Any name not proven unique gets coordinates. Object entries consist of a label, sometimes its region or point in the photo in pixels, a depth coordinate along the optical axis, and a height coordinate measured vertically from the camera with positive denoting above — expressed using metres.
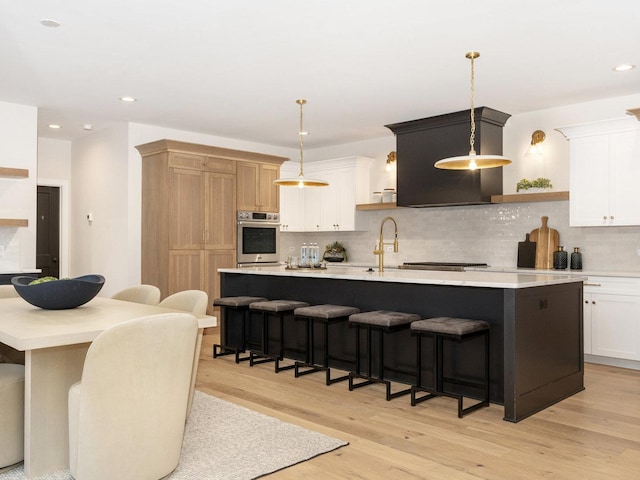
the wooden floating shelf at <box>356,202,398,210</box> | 7.44 +0.43
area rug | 2.75 -1.14
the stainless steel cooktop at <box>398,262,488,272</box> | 6.42 -0.32
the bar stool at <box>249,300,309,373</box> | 5.00 -0.77
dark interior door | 8.23 +0.08
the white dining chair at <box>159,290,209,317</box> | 3.46 -0.41
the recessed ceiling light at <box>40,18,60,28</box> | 3.81 +1.45
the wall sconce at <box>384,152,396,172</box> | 7.73 +1.05
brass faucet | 4.69 -0.12
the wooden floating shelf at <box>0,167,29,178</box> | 5.77 +0.66
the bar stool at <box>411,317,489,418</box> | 3.69 -0.73
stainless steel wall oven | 7.55 -0.01
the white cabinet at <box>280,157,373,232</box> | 8.00 +0.59
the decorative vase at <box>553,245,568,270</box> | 5.93 -0.23
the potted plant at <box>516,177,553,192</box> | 6.08 +0.58
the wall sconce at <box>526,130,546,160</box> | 6.25 +1.04
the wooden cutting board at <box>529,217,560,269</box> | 6.12 -0.06
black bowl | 3.11 -0.31
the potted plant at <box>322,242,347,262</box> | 8.27 -0.23
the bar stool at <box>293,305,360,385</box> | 4.55 -0.73
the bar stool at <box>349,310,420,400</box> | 4.09 -0.66
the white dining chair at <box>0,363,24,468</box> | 2.73 -0.88
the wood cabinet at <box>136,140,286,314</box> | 6.72 +0.28
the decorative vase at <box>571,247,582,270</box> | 5.87 -0.21
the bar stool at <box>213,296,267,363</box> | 5.37 -0.85
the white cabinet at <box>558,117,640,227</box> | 5.31 +0.64
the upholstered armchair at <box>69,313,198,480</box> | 2.32 -0.69
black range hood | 6.22 +0.95
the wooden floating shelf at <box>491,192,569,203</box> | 5.88 +0.44
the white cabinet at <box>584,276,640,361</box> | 5.09 -0.72
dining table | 2.60 -0.69
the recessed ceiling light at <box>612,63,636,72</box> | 4.74 +1.44
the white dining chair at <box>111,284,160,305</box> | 3.96 -0.41
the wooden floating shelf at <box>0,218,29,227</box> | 5.74 +0.15
